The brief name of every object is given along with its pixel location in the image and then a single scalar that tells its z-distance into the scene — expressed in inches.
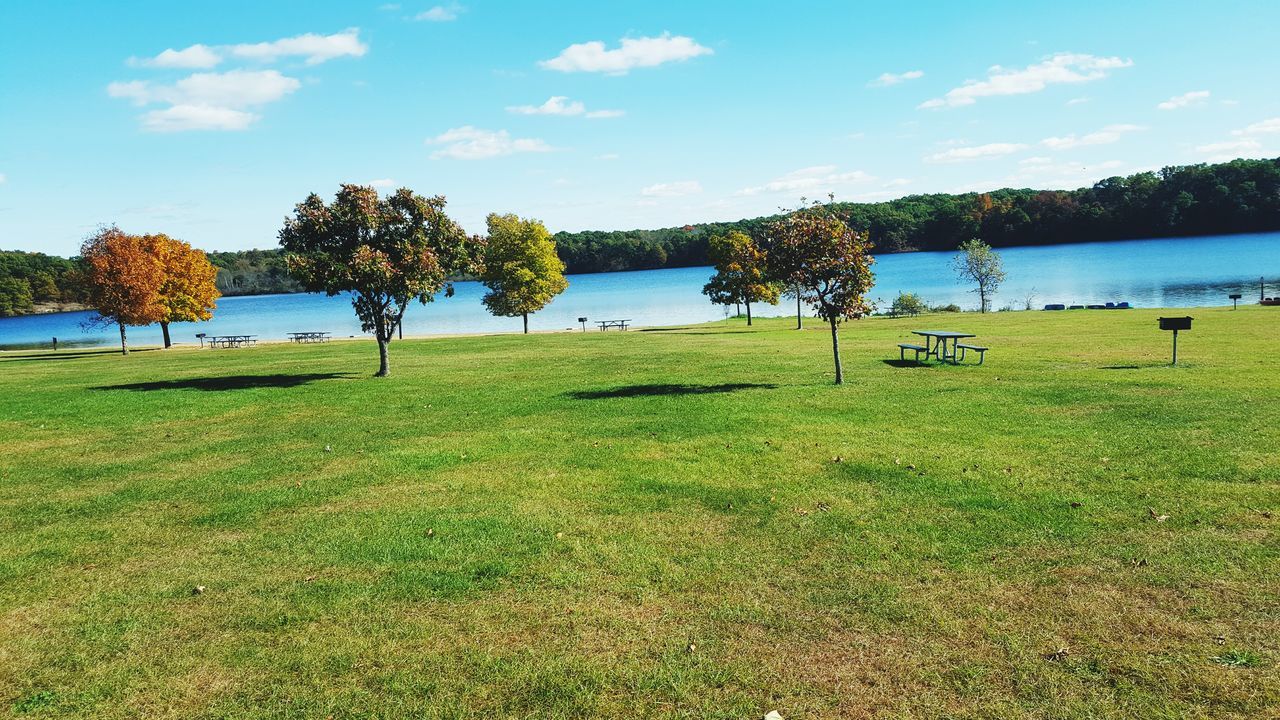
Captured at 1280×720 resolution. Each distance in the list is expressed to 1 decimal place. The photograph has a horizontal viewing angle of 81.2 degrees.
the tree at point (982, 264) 2972.4
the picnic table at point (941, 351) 920.2
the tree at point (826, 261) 779.4
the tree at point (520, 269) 2345.0
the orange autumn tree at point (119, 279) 1712.6
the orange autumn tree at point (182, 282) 1956.2
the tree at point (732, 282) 2288.4
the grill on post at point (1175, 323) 799.5
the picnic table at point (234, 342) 2040.4
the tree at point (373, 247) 940.0
